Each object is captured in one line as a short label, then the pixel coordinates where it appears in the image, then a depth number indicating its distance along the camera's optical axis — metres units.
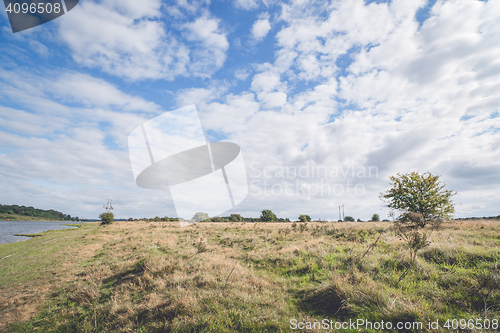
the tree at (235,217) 73.06
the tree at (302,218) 47.50
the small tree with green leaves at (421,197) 22.61
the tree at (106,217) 56.05
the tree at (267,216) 74.81
